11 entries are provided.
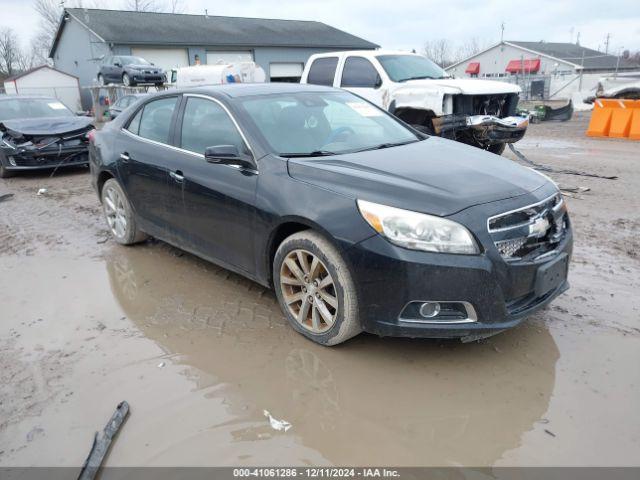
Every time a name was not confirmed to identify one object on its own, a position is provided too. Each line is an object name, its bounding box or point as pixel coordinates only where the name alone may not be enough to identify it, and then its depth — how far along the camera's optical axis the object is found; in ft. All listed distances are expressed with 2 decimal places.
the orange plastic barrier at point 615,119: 45.67
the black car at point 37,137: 31.63
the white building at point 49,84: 109.94
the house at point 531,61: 166.30
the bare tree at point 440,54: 265.75
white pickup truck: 27.61
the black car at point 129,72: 79.87
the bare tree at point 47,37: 183.11
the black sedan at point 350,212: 9.82
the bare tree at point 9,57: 208.33
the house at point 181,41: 108.78
